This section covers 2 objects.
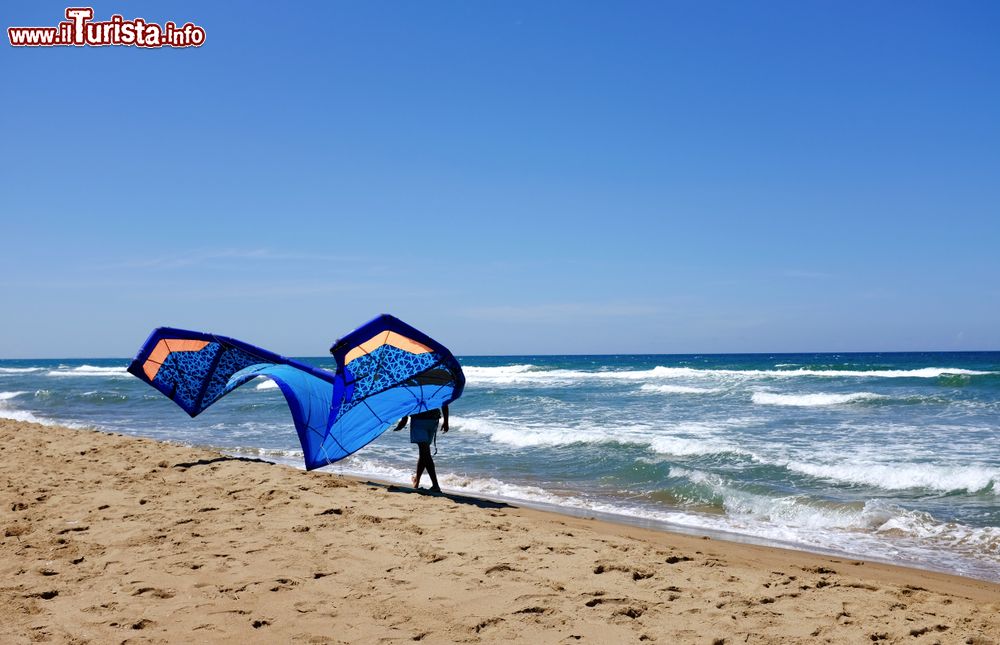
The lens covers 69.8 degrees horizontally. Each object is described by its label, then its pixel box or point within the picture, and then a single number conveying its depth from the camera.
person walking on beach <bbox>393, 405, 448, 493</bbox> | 7.80
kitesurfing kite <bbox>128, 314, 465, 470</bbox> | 7.59
